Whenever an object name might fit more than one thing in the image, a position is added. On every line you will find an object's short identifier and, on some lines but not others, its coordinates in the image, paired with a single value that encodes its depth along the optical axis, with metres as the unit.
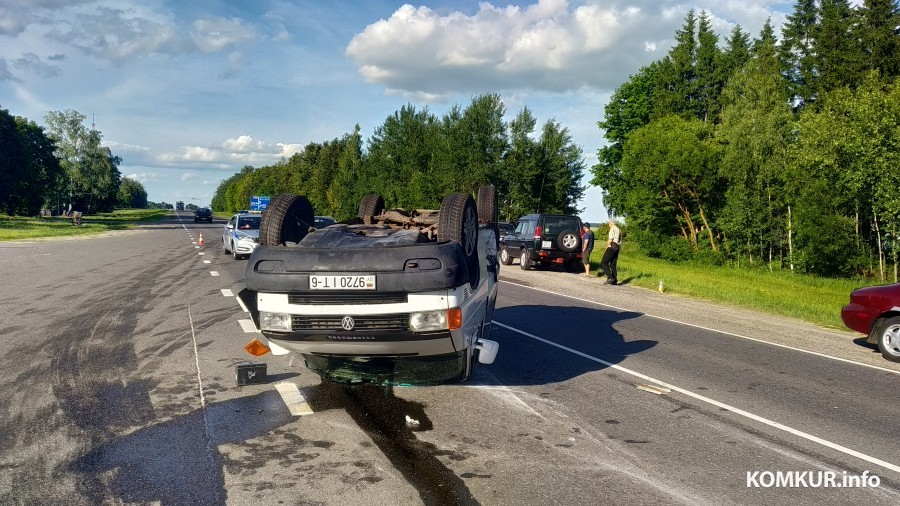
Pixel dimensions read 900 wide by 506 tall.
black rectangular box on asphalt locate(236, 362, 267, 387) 6.30
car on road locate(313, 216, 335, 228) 19.77
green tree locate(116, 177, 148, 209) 151.00
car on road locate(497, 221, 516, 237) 30.47
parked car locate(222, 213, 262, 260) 23.00
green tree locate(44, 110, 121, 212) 81.62
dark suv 23.02
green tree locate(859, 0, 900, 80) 38.53
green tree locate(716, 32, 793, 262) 36.16
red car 9.19
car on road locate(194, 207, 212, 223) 76.62
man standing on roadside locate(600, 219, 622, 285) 19.02
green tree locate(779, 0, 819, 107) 45.38
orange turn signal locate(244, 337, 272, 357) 6.52
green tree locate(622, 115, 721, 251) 42.50
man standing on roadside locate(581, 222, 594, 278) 22.02
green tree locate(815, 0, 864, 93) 40.16
